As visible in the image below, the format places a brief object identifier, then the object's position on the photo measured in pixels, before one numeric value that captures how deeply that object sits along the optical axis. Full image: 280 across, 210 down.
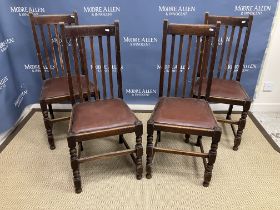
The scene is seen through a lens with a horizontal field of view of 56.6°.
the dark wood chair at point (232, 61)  2.01
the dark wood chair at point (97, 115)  1.63
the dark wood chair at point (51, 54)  2.02
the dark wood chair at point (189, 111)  1.67
